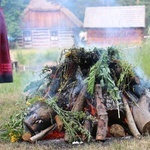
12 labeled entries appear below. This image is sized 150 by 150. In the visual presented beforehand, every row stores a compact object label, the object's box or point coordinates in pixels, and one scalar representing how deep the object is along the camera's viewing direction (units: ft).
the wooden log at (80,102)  26.46
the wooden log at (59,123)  25.07
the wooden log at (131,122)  25.42
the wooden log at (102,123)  24.19
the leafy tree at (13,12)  79.02
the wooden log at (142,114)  25.52
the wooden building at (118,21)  97.35
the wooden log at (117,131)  25.65
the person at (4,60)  20.01
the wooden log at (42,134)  24.73
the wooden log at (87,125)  24.95
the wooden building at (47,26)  94.57
